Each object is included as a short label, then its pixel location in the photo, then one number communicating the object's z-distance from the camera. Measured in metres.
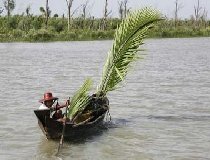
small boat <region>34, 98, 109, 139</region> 9.67
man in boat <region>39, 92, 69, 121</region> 10.03
